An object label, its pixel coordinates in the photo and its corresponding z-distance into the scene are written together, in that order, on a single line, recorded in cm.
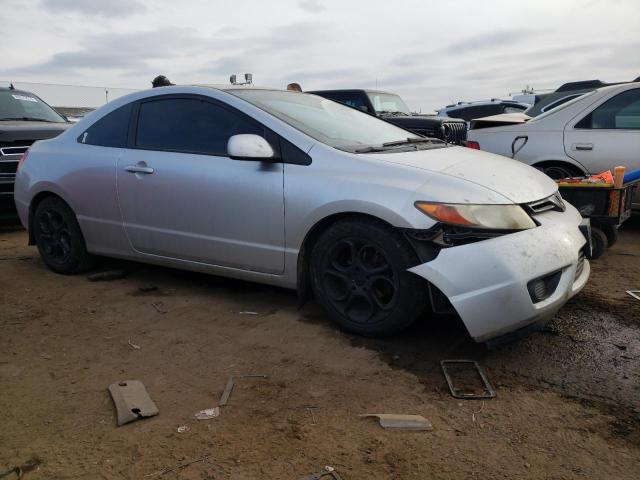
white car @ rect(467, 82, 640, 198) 555
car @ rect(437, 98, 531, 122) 1318
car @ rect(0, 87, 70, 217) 650
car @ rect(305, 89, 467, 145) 905
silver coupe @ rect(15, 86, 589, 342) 286
